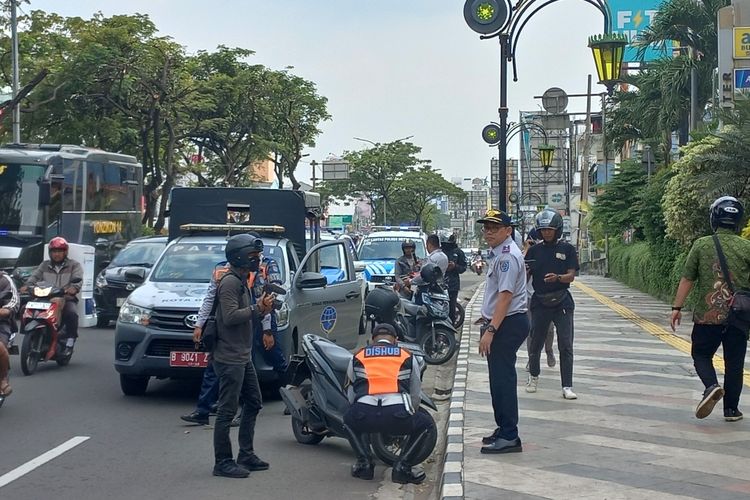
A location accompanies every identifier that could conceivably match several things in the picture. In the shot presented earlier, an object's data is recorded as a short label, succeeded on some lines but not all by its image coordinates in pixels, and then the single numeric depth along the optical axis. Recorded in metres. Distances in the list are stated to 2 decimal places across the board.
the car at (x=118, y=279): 18.84
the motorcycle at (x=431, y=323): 14.65
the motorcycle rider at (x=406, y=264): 18.17
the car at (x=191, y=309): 11.10
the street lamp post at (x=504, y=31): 14.39
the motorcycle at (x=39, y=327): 13.22
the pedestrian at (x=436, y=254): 16.58
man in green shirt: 9.00
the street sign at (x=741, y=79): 20.97
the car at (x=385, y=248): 23.86
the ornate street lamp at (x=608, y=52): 14.31
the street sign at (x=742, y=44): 21.56
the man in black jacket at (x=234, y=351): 7.84
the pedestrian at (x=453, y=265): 17.66
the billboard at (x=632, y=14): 43.56
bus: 22.55
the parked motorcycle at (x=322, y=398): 8.09
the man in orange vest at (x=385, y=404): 7.79
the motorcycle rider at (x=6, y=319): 10.30
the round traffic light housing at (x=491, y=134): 20.23
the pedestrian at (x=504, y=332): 8.26
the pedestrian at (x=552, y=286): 10.95
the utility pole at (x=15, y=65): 33.44
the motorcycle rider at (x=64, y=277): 13.75
